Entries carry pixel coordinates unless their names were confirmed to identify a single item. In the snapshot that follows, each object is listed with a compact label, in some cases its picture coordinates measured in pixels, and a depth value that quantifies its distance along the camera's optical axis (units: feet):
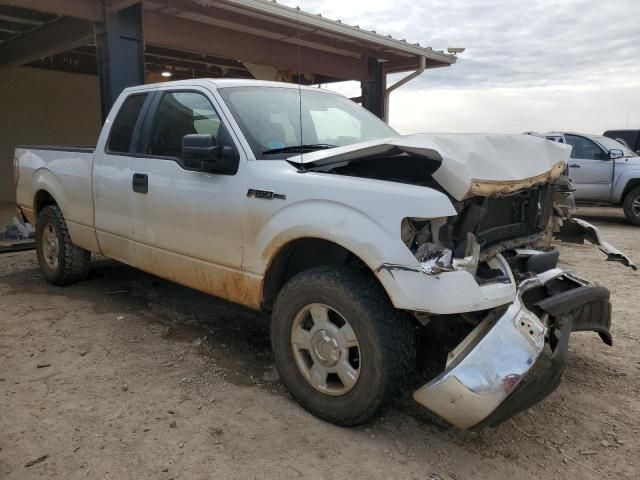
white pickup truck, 8.04
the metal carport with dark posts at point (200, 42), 24.25
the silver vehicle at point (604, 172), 33.22
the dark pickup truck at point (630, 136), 45.91
